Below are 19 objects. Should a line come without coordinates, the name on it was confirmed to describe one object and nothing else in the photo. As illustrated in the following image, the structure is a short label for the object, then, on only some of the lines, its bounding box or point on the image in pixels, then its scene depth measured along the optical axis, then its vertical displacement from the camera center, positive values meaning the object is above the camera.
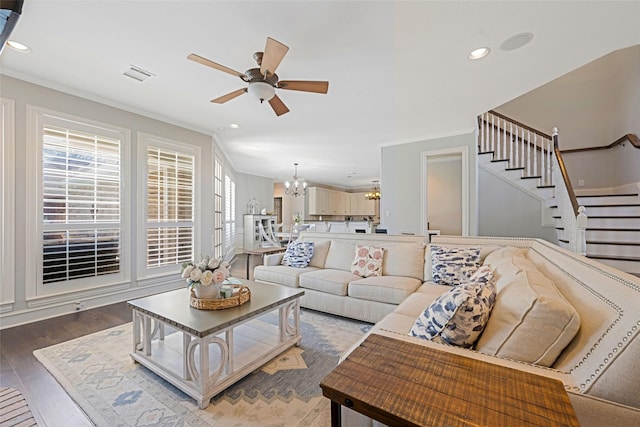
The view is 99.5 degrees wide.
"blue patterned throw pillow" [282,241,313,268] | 3.74 -0.58
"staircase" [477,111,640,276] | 3.06 +0.24
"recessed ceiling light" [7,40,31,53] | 2.31 +1.45
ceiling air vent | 2.72 +1.44
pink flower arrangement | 2.00 -0.44
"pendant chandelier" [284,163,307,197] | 7.49 +0.86
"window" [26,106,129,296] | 2.97 +0.11
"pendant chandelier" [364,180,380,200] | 10.70 +0.86
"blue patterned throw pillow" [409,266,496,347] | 1.21 -0.47
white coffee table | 1.71 -0.99
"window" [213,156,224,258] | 5.07 +0.07
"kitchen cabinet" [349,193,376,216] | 12.38 +0.39
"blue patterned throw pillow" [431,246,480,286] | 2.69 -0.52
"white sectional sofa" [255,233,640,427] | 0.78 -0.43
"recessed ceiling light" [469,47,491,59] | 2.32 +1.42
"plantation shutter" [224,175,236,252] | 6.65 +0.01
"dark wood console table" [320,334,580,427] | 0.73 -0.55
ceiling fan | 2.06 +1.11
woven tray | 2.01 -0.67
